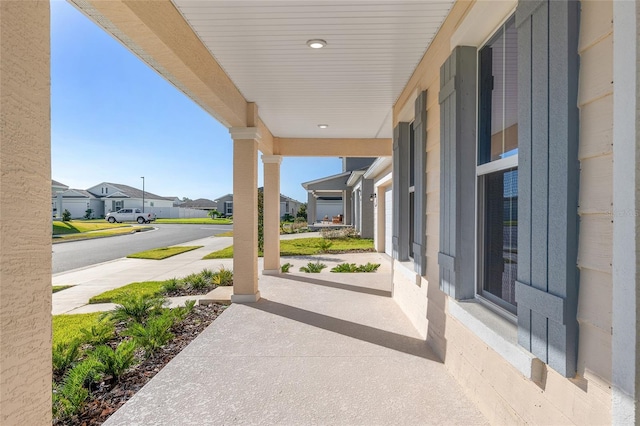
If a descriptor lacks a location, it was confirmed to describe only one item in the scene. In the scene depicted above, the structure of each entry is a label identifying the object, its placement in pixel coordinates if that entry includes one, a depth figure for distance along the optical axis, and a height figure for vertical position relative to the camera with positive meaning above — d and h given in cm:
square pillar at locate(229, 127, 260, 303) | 538 -1
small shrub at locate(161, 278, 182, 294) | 628 -147
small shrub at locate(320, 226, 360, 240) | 1639 -115
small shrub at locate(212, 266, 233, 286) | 662 -139
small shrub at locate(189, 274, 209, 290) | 654 -146
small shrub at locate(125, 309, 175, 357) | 351 -140
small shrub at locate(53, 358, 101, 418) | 240 -142
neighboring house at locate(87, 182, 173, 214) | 4697 +237
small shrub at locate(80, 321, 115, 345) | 376 -147
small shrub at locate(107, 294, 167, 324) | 436 -137
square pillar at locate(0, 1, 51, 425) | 114 -1
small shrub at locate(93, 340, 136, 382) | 293 -138
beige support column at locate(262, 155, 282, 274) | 782 -6
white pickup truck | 3553 -62
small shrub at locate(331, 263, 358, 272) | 809 -143
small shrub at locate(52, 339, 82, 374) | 302 -140
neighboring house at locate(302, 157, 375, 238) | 1536 +122
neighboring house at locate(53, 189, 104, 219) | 4253 +124
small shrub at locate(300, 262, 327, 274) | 805 -144
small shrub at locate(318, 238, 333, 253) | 1184 -136
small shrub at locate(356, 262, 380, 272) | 813 -143
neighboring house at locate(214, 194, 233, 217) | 5022 +103
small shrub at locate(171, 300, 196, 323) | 441 -142
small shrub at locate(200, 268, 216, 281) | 703 -140
